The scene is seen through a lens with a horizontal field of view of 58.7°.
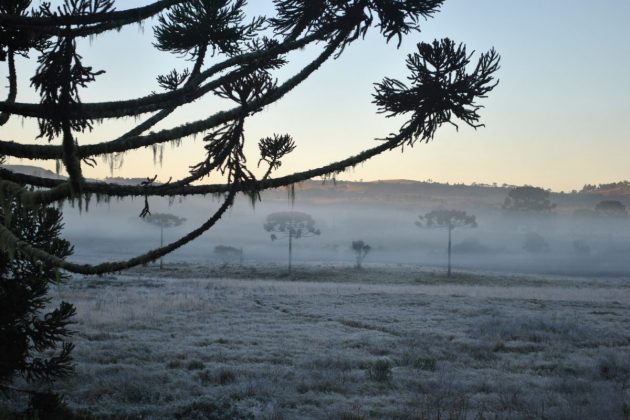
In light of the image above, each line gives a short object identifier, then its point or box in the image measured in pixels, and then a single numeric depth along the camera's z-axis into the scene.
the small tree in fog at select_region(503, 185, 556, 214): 129.50
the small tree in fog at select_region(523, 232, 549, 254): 130.75
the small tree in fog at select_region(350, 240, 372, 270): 86.56
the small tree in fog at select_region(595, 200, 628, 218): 134.50
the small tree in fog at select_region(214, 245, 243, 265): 107.56
